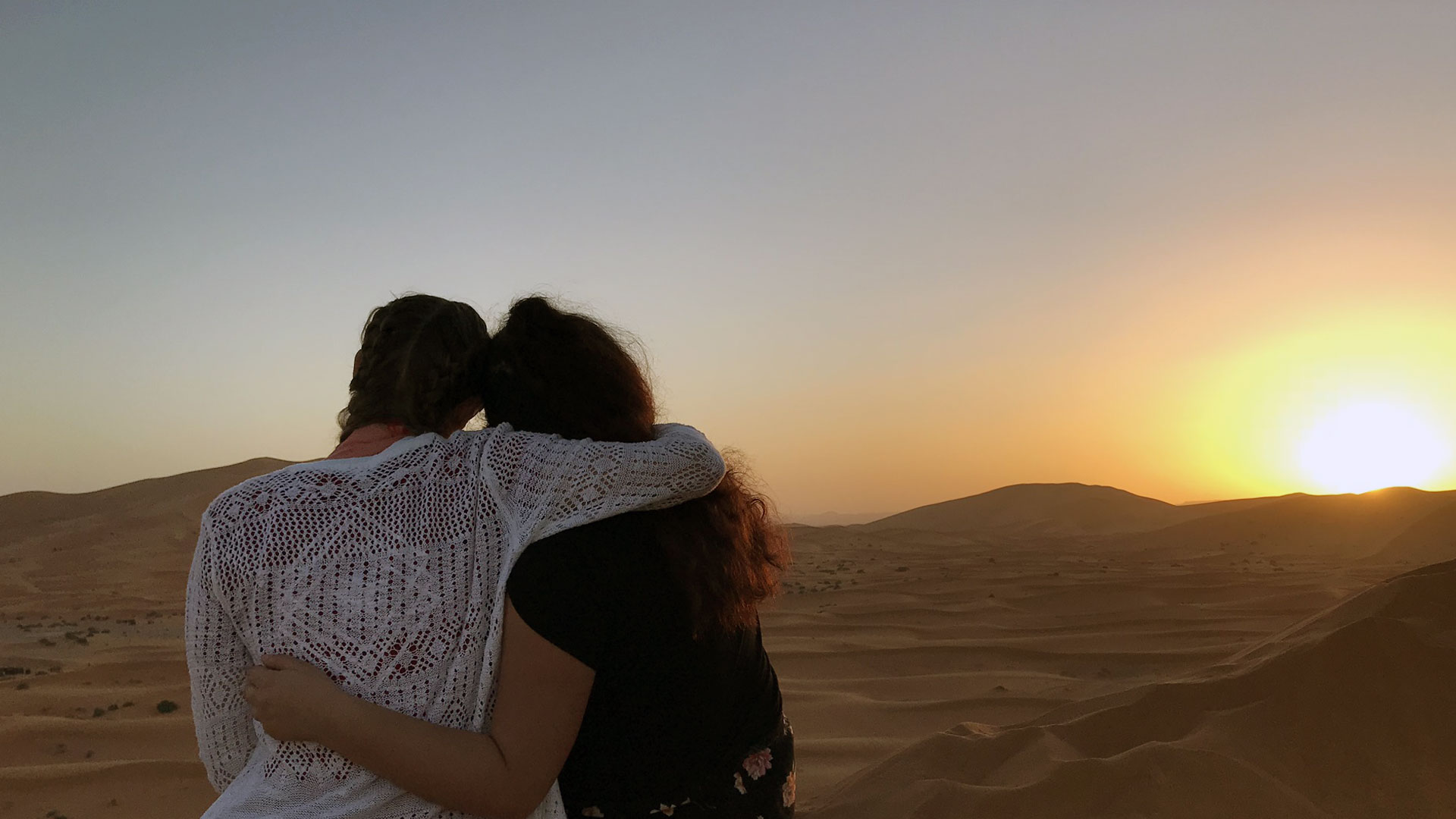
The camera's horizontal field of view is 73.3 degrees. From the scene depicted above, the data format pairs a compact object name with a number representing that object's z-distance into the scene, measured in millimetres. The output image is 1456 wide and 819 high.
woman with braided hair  1763
